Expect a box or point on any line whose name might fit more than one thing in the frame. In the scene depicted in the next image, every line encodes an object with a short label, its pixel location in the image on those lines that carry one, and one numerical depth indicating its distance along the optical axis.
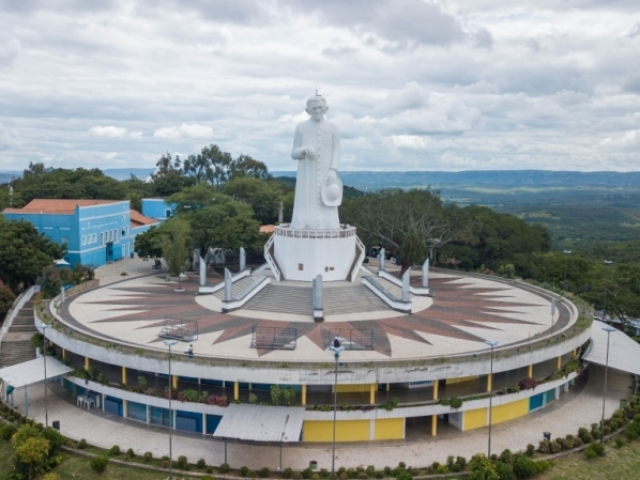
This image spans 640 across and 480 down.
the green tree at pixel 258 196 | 78.94
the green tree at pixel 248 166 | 121.44
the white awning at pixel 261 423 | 25.25
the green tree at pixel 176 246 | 53.44
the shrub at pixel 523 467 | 25.05
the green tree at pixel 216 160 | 121.75
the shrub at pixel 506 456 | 25.98
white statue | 47.50
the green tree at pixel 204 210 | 60.00
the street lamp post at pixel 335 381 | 24.27
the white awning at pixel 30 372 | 30.53
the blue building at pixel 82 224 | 58.69
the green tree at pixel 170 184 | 99.12
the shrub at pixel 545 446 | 27.52
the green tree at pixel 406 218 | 62.53
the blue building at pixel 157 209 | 85.12
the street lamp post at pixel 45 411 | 28.94
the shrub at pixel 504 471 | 24.58
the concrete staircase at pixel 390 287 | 46.06
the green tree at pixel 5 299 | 42.97
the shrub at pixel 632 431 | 29.16
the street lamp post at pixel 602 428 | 28.28
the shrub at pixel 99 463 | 24.94
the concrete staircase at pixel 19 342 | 37.09
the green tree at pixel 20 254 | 46.06
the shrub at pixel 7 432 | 28.12
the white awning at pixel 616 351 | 35.59
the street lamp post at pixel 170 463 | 24.53
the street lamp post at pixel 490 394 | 25.53
